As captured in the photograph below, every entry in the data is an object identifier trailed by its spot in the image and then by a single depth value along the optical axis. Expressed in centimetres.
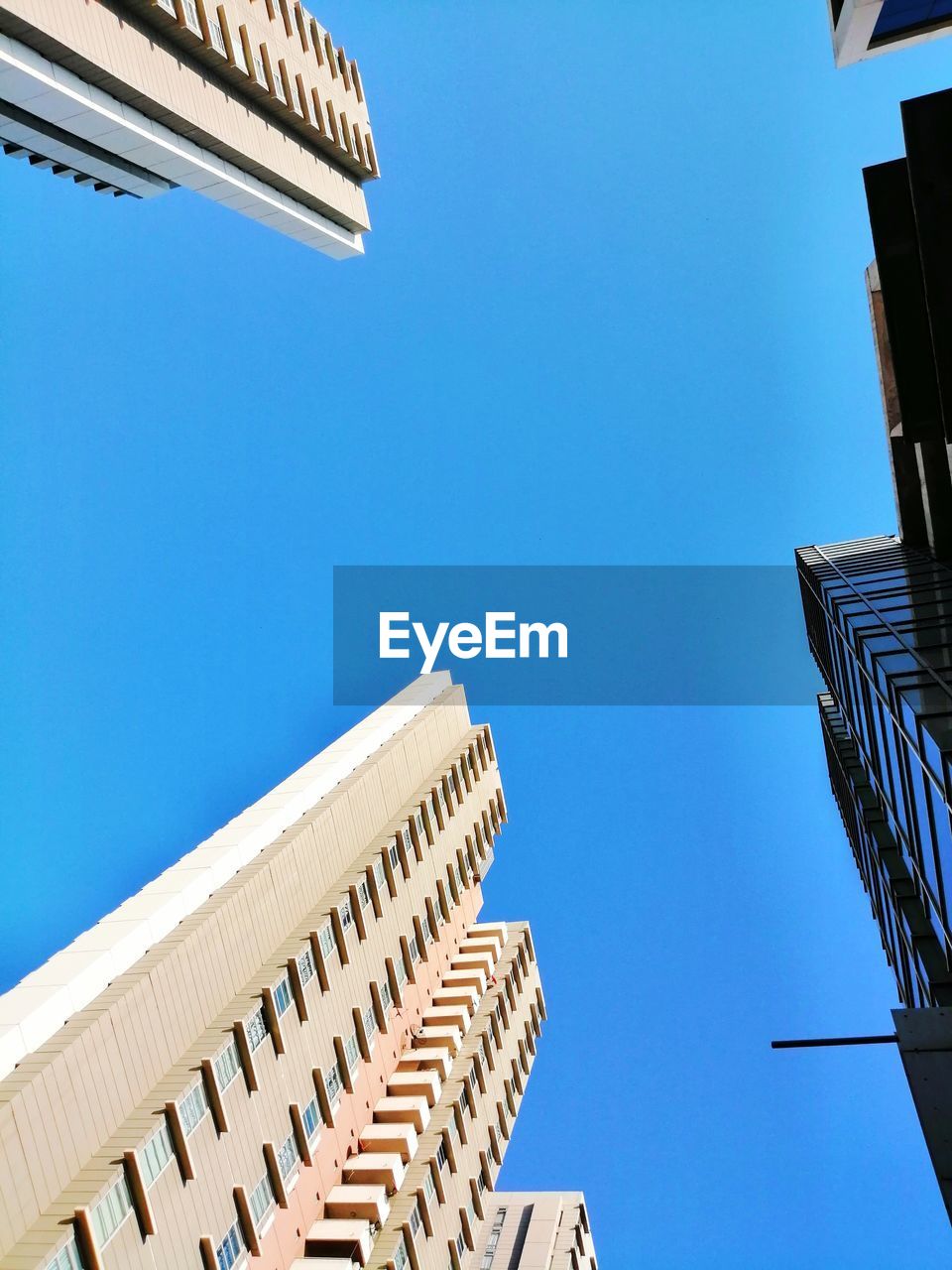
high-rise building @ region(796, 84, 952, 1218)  1702
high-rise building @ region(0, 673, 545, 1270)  1889
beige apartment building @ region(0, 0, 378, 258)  3928
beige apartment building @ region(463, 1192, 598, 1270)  5962
